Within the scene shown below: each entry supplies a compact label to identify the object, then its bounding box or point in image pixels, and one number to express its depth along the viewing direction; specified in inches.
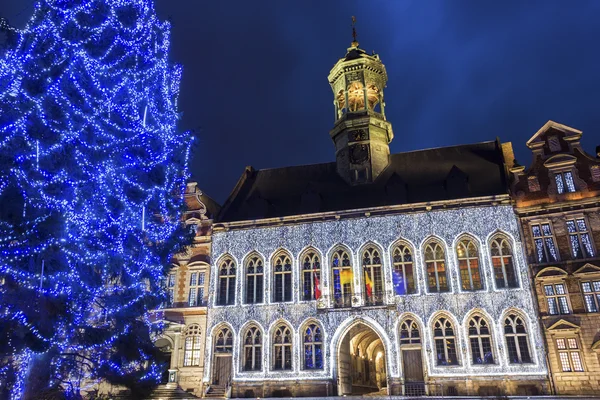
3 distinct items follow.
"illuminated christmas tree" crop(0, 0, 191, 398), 428.1
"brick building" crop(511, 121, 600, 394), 824.9
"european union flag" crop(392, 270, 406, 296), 956.8
